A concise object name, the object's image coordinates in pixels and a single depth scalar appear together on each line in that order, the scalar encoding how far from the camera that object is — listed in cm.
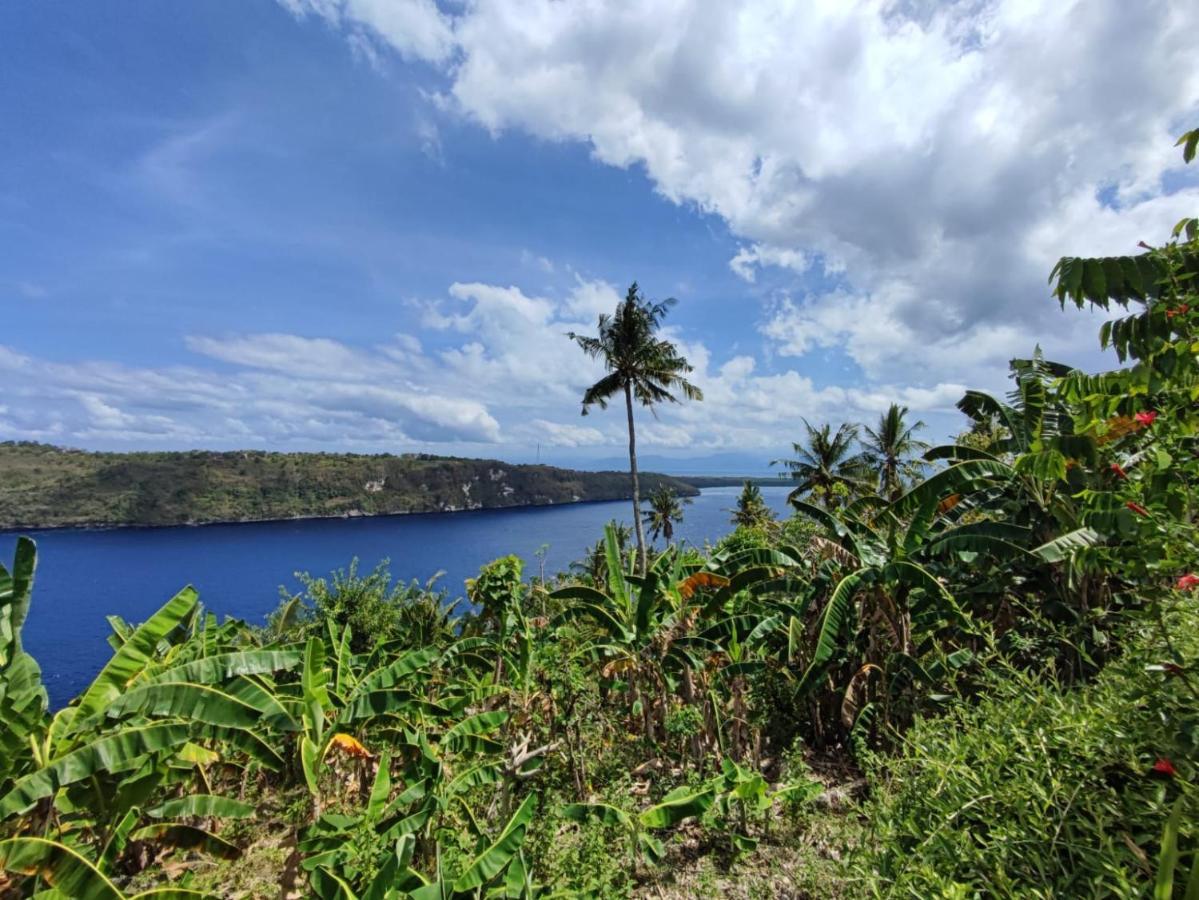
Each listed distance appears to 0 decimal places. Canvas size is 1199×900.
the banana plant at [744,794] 454
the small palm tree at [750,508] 3749
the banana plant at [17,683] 339
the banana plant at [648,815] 430
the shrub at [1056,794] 183
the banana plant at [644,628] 663
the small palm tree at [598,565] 1669
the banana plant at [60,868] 308
